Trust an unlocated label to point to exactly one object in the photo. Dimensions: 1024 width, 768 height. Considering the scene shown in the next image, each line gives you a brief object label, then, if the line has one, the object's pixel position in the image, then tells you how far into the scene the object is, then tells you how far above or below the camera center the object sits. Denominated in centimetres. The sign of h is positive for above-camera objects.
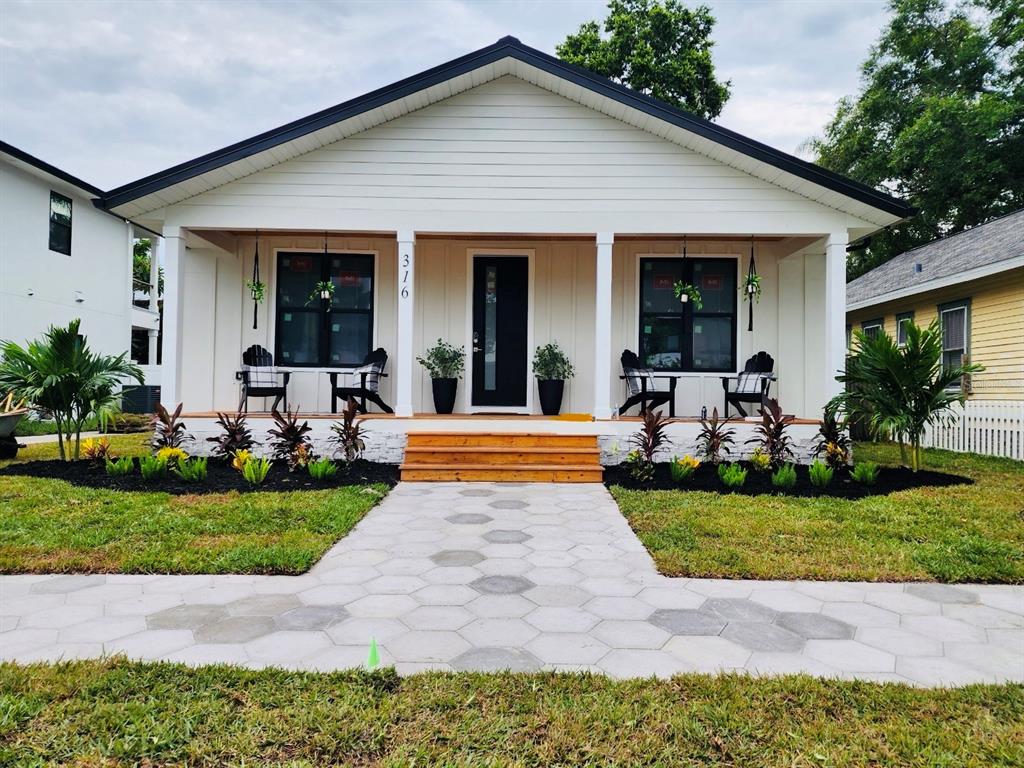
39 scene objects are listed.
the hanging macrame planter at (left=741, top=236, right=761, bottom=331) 745 +123
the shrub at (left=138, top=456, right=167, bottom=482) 542 -87
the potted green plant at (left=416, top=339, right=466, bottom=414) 774 +9
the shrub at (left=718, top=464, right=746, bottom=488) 532 -87
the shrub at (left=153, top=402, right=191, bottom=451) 630 -58
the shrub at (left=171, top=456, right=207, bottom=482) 538 -89
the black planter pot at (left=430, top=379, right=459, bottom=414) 772 -19
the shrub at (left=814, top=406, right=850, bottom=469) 619 -61
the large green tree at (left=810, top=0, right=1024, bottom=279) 1620 +794
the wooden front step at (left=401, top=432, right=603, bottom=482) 597 -83
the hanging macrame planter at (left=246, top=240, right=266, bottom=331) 745 +114
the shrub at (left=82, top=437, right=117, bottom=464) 623 -84
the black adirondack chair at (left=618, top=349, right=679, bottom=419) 711 -6
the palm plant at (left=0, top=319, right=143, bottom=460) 598 -3
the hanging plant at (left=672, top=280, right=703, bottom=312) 750 +116
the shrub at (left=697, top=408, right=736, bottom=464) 632 -62
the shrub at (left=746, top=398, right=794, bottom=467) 614 -55
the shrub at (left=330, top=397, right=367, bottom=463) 622 -63
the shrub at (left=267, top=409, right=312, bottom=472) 593 -67
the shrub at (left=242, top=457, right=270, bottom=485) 527 -86
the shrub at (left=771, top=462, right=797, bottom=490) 539 -89
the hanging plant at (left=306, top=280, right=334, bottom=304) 752 +114
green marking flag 206 -101
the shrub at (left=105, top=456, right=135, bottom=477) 564 -90
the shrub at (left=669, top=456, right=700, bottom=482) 567 -85
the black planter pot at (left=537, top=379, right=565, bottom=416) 776 -18
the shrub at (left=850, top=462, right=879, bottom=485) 557 -86
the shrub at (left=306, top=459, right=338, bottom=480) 549 -88
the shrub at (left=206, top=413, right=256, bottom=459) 620 -65
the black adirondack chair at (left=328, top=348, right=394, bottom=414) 693 -6
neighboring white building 1104 +253
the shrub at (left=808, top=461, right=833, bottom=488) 538 -84
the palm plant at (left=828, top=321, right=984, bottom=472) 577 +4
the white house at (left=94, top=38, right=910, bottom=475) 659 +180
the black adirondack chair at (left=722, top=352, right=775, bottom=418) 712 +1
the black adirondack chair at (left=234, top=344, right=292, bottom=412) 691 -2
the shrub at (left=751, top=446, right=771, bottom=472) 609 -82
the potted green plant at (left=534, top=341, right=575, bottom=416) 777 +5
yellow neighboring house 896 +158
